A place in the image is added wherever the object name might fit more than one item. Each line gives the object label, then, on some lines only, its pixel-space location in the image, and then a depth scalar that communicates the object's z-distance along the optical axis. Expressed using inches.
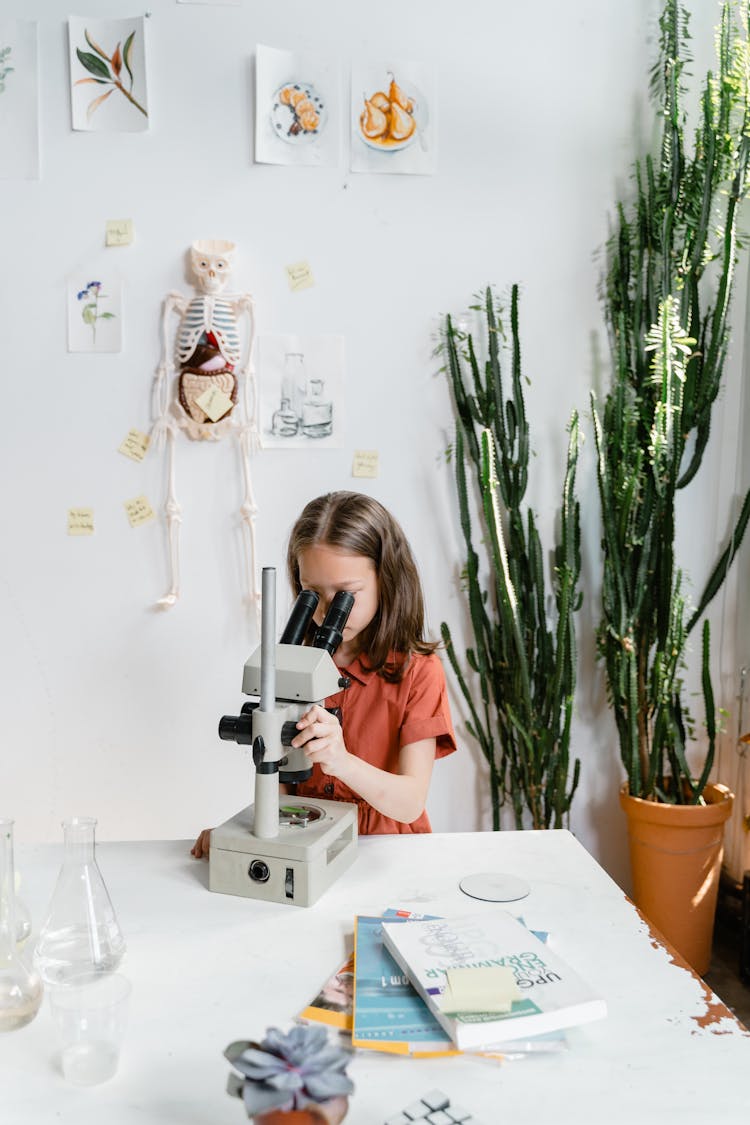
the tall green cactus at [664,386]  99.7
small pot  31.1
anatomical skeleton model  104.1
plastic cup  38.7
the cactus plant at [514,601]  103.8
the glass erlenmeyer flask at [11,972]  42.1
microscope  54.4
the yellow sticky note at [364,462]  108.8
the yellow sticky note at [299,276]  106.8
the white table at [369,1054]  37.5
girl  70.6
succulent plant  31.0
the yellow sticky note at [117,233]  104.7
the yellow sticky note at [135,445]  107.0
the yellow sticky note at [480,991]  41.4
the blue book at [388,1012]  40.6
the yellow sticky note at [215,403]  105.0
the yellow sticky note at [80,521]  107.3
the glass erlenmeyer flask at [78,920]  45.7
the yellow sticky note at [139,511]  107.6
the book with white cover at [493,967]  40.7
